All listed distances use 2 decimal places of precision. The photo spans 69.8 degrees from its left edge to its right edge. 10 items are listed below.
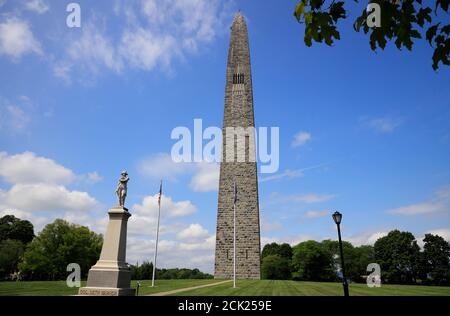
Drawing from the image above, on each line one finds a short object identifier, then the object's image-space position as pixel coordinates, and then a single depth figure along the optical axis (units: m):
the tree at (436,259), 52.74
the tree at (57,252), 48.06
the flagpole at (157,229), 22.54
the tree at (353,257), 71.25
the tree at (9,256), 53.28
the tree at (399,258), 55.94
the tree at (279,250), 81.00
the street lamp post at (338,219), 14.41
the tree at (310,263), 49.84
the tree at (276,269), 62.78
